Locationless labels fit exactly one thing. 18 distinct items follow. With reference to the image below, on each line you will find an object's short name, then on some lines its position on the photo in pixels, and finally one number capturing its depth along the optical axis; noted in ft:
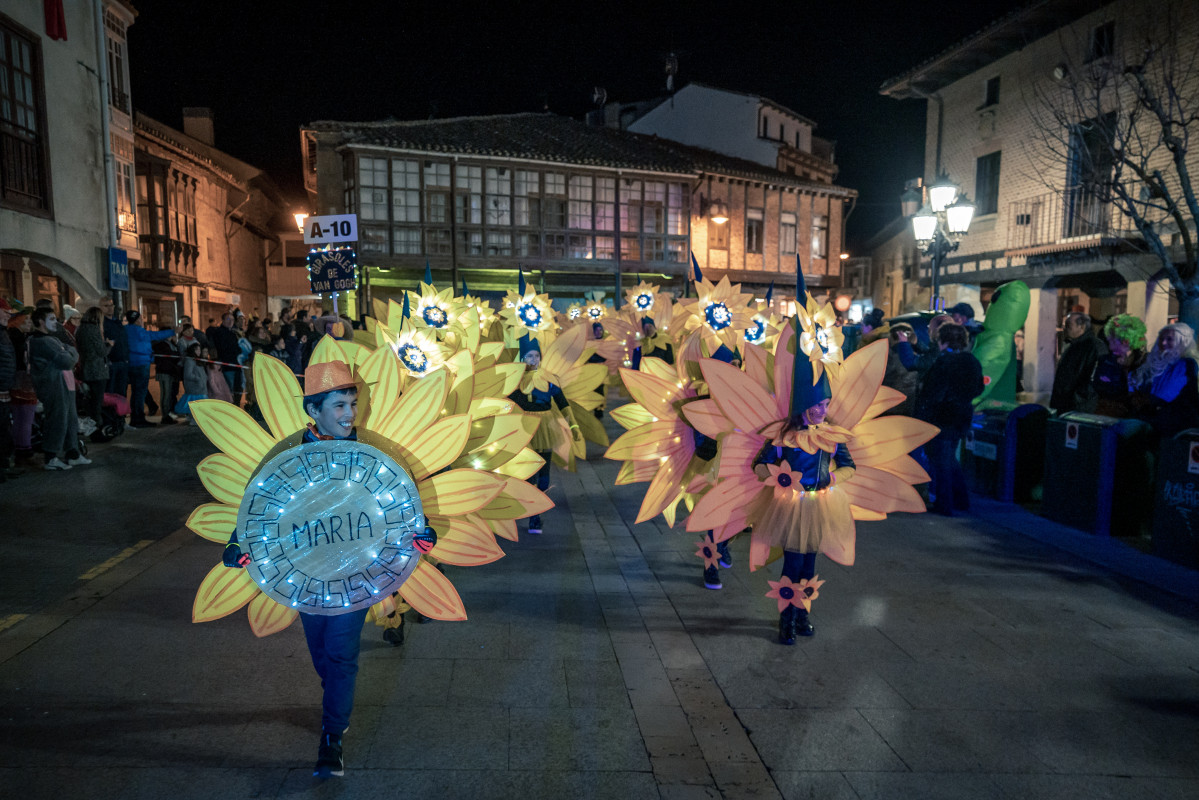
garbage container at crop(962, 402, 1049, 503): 25.17
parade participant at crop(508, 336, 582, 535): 20.72
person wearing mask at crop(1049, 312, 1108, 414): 24.81
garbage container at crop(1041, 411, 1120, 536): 21.08
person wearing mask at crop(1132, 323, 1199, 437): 19.71
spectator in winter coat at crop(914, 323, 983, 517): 22.75
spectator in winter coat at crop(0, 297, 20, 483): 24.91
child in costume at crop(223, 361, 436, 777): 9.29
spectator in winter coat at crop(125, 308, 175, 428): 35.63
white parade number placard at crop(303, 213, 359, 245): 33.01
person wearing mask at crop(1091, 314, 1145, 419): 21.54
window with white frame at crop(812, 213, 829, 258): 94.73
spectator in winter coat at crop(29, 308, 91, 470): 26.17
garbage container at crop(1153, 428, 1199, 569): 18.30
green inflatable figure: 26.27
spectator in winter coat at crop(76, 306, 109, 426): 31.04
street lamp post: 35.22
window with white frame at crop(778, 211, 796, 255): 92.02
